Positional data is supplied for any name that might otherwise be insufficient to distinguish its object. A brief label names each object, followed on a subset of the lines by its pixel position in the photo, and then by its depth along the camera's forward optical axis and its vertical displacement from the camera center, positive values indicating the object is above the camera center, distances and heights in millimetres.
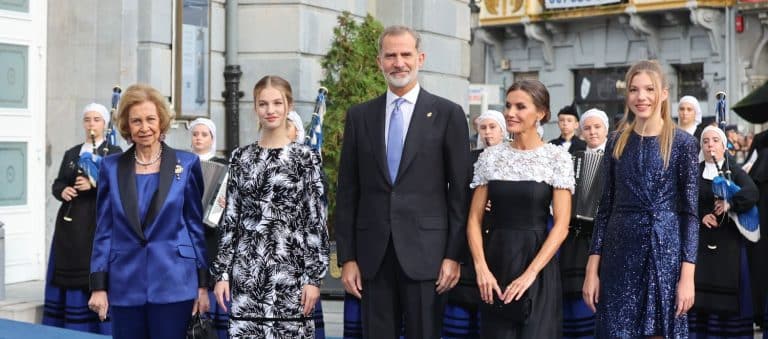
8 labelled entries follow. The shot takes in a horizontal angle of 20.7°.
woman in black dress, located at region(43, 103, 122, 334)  16088 -477
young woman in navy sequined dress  10104 -231
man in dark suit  10098 -124
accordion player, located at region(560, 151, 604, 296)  15223 -290
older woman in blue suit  10518 -310
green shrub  22804 +1116
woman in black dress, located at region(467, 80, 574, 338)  10311 -226
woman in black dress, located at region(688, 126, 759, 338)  15942 -633
